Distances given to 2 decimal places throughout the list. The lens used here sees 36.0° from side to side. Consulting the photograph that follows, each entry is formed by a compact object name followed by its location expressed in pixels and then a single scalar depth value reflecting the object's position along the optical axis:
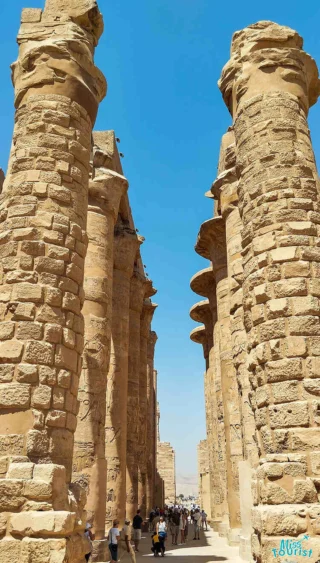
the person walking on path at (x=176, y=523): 17.42
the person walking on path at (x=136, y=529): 14.64
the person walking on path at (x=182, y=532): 17.89
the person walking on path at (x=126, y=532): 12.18
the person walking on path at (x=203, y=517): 22.64
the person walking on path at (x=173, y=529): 17.65
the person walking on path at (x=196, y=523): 18.38
